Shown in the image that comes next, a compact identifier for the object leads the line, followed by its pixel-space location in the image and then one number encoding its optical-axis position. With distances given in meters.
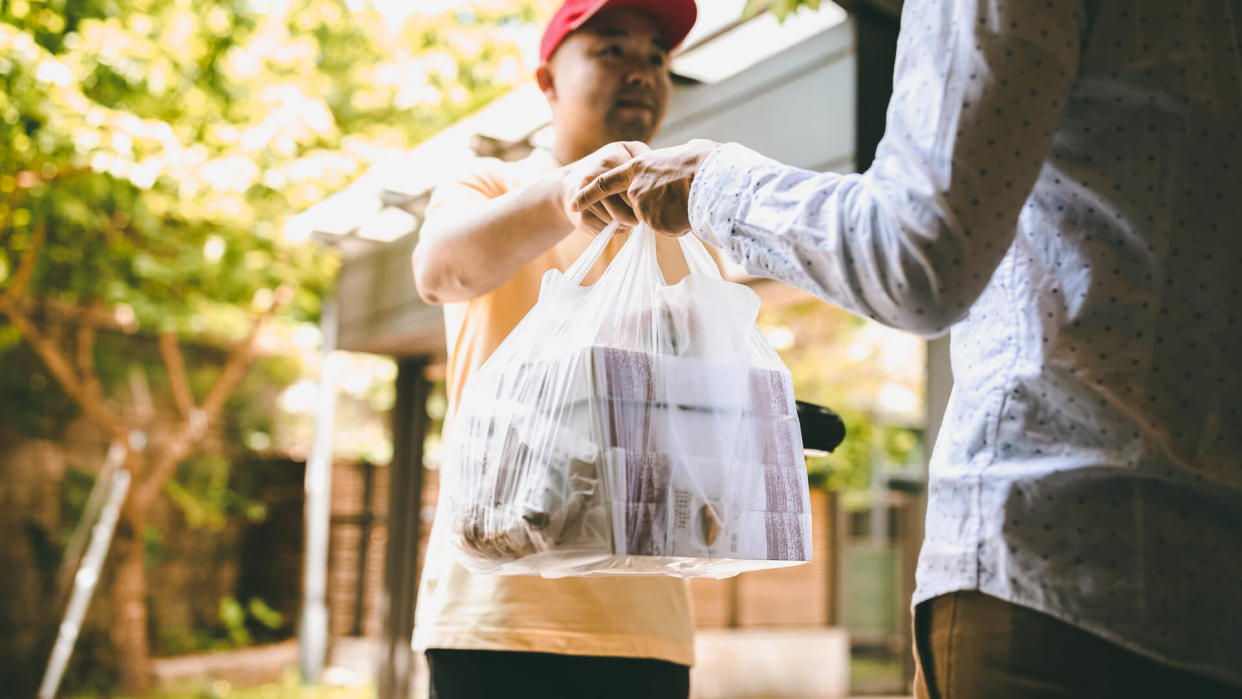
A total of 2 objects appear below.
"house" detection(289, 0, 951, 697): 2.96
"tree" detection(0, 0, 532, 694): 5.37
